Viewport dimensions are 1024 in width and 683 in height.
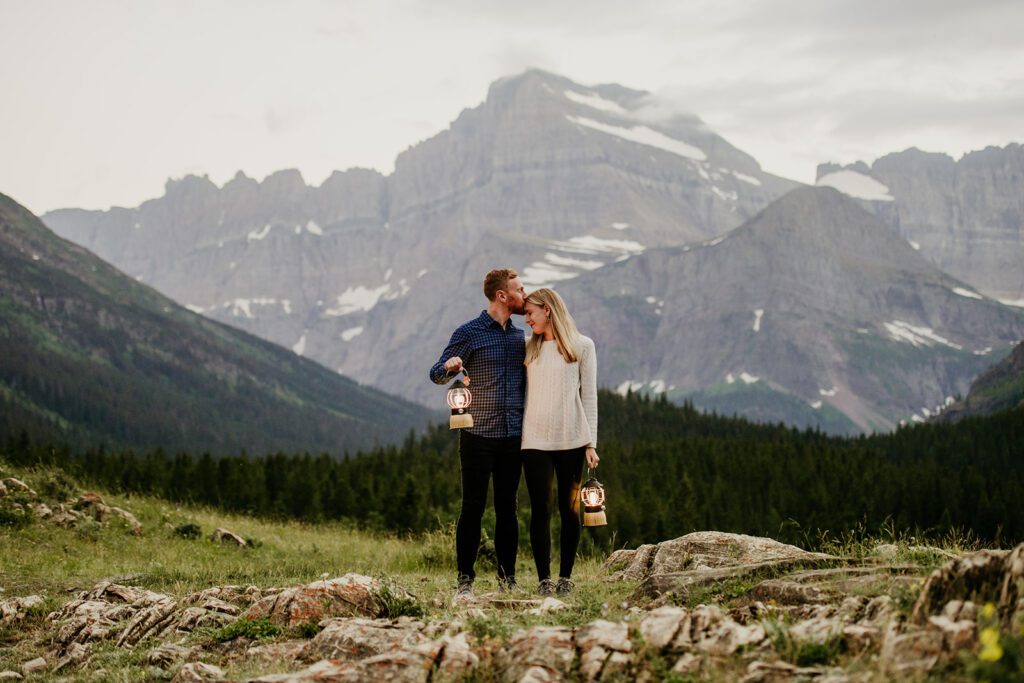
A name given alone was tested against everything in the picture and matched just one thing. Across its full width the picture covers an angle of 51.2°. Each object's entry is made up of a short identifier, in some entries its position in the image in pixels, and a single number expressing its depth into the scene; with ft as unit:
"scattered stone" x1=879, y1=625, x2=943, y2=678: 22.86
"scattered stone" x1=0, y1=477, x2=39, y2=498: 80.33
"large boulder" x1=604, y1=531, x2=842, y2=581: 49.44
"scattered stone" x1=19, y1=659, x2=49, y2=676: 40.16
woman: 43.93
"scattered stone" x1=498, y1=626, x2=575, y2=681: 28.12
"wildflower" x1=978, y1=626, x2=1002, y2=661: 20.31
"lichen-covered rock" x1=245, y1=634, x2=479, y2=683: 29.27
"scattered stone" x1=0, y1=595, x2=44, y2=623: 48.52
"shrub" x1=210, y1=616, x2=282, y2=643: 38.65
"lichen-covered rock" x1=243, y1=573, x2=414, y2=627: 39.11
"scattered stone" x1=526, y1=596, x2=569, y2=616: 37.60
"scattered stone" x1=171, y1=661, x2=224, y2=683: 33.54
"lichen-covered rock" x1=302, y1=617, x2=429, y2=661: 32.83
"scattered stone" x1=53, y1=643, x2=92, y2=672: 40.37
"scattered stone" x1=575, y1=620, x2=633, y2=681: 27.78
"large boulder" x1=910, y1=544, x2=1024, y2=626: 25.17
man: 44.06
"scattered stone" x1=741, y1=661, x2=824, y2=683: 24.75
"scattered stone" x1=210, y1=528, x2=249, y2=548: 81.15
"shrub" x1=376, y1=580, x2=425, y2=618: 39.60
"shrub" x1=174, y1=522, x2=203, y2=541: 82.47
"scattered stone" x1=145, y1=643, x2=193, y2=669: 37.88
